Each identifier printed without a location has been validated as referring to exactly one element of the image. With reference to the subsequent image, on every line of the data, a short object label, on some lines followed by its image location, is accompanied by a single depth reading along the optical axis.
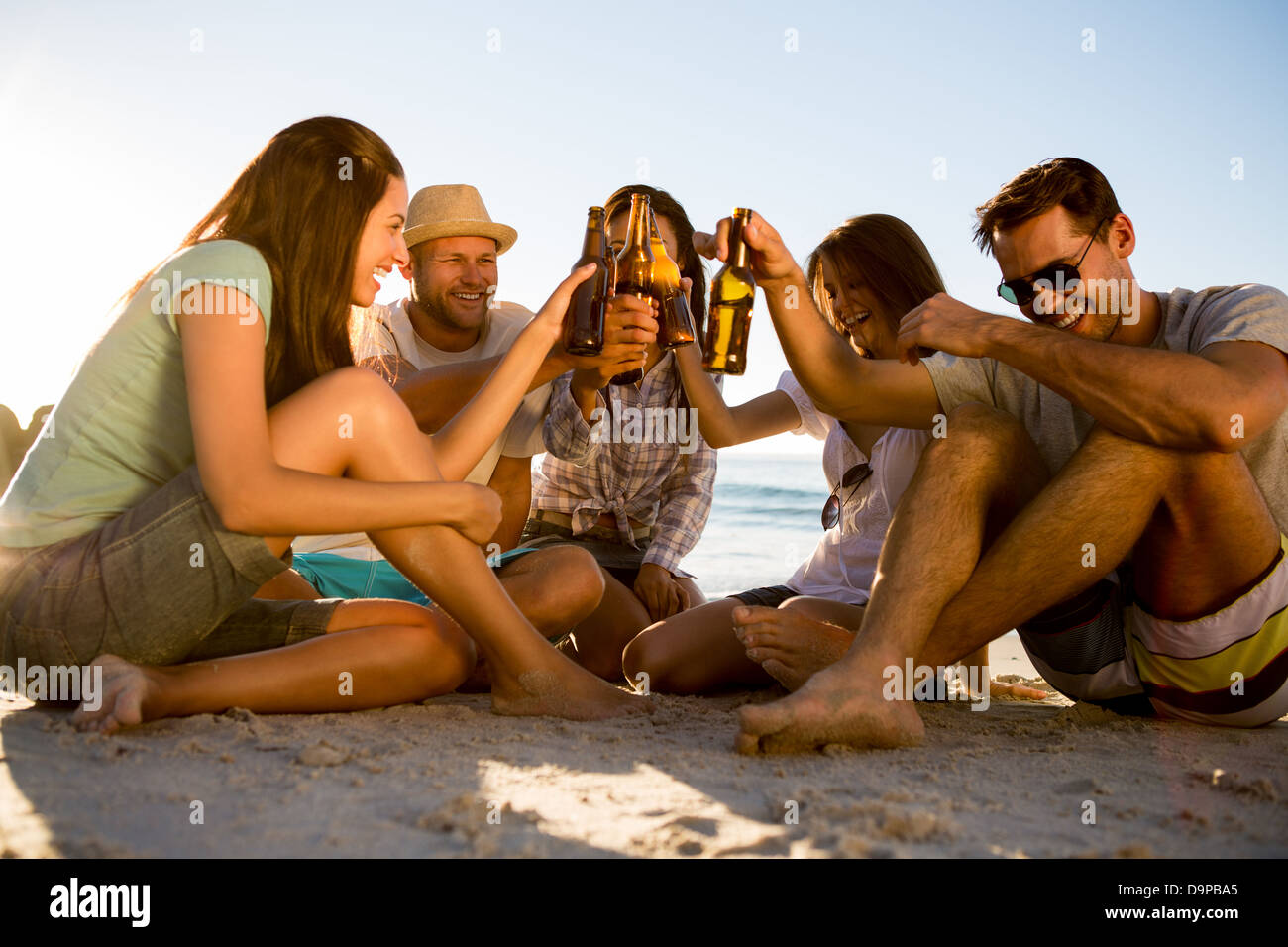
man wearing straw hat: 3.53
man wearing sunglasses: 2.55
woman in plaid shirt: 4.39
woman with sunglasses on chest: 3.79
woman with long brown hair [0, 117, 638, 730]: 2.42
